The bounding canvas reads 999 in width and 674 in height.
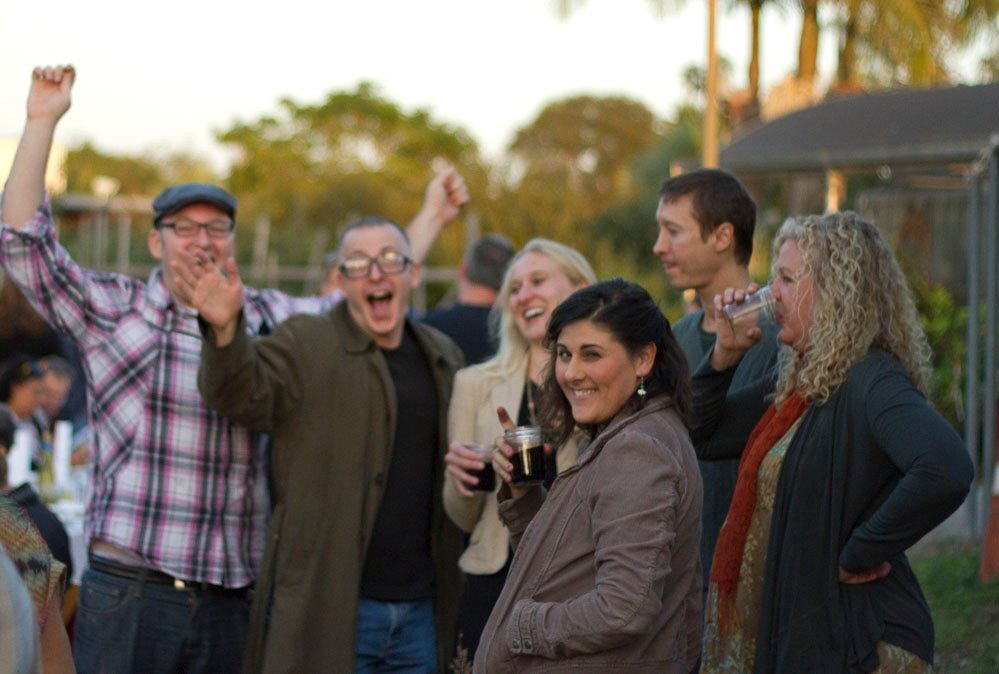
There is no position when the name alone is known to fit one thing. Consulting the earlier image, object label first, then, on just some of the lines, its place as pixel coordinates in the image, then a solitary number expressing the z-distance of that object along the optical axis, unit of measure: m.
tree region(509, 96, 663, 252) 68.81
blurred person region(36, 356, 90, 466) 10.05
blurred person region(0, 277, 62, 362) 16.20
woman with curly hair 3.70
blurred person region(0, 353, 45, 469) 9.65
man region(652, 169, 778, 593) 4.88
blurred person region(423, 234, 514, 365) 7.16
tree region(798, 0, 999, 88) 24.28
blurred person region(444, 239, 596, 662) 4.93
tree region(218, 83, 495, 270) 51.38
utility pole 17.34
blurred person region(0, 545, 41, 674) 2.04
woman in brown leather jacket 3.30
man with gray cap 4.80
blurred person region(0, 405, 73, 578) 5.86
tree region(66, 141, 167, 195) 67.00
